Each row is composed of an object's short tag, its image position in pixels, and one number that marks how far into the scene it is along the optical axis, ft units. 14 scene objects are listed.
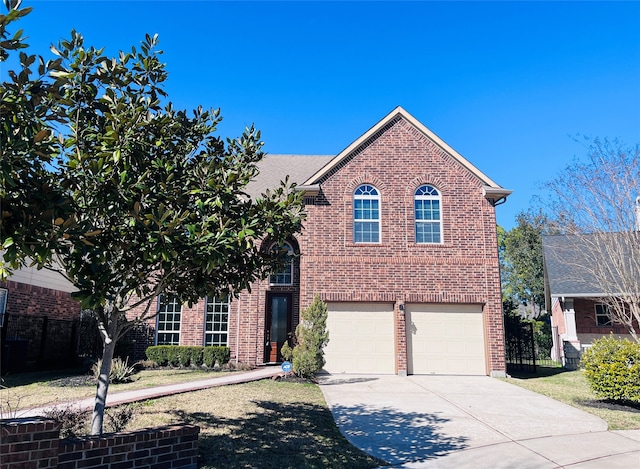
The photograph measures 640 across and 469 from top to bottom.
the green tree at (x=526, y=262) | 120.26
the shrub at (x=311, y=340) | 45.14
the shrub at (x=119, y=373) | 41.42
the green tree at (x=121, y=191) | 13.91
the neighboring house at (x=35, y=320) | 48.52
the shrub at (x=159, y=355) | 53.42
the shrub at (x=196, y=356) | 53.36
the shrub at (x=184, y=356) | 53.26
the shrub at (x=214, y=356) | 53.31
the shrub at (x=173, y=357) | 53.42
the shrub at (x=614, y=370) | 35.65
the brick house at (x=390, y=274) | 52.95
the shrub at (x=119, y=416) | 24.88
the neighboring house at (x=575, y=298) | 64.64
